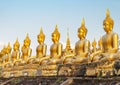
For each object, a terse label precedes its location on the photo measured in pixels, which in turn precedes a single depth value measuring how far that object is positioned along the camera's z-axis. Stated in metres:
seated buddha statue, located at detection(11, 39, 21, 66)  19.56
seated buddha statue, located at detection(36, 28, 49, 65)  15.54
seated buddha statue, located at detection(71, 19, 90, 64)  11.31
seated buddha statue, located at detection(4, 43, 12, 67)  18.58
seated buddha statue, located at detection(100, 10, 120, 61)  10.73
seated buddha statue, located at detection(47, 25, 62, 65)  13.08
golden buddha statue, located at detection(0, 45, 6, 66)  21.75
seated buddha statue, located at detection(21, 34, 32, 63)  17.72
